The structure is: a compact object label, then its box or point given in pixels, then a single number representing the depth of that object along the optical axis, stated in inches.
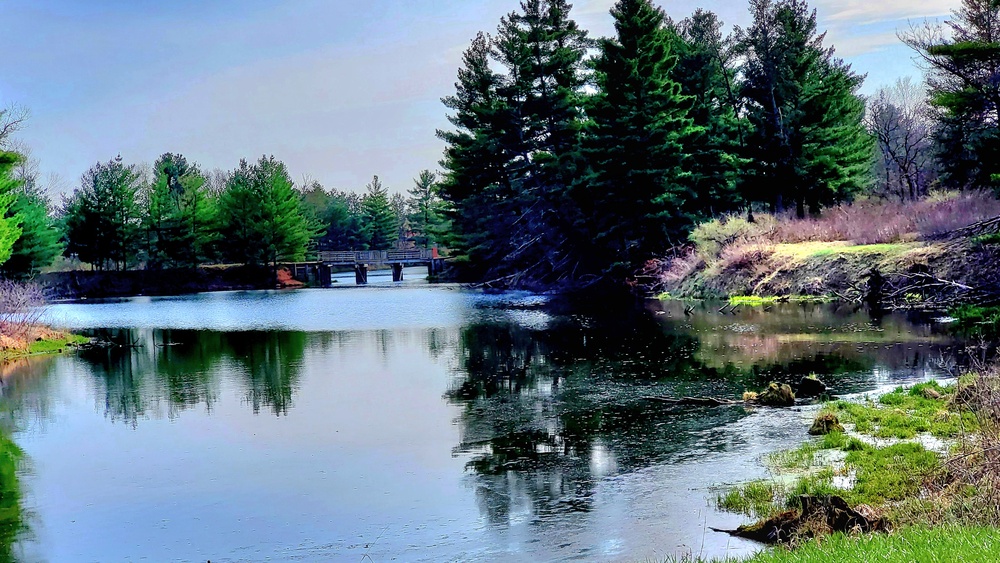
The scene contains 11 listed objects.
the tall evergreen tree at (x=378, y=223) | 4815.5
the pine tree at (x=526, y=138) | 2361.0
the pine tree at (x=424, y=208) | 4685.0
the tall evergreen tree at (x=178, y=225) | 3380.9
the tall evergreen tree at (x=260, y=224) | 3444.9
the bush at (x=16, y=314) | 1226.0
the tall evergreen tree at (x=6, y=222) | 1251.2
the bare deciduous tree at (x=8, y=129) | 1521.9
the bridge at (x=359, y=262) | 3678.6
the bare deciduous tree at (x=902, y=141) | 2303.2
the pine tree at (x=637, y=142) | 1978.3
